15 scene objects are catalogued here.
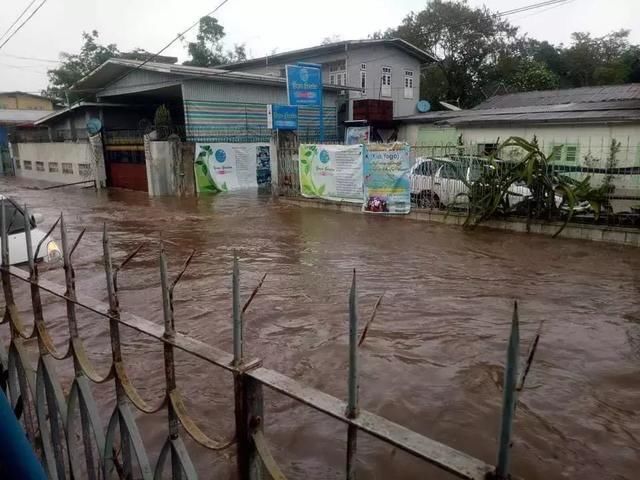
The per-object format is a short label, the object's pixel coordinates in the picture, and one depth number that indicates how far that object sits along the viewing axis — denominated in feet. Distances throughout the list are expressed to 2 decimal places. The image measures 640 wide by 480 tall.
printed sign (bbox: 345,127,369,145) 76.02
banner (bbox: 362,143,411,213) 39.83
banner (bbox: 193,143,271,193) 62.90
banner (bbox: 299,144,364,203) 43.70
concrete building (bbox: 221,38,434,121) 83.10
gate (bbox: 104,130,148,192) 69.97
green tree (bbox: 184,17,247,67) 114.42
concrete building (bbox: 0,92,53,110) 161.79
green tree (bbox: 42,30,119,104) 108.88
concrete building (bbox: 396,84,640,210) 35.35
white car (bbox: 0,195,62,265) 22.16
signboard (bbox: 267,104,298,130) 55.31
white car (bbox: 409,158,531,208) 35.50
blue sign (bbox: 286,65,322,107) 52.65
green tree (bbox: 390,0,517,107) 102.94
